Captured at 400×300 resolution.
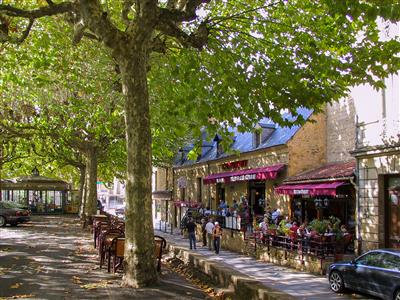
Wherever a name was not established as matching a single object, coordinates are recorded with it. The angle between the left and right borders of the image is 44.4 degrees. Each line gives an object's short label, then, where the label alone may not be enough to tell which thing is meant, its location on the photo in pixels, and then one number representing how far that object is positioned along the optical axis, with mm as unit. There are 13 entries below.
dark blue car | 11211
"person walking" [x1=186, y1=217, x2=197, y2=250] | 24119
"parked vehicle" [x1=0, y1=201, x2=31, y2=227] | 30672
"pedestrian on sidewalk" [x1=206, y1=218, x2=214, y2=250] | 23605
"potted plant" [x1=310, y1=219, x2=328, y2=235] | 17078
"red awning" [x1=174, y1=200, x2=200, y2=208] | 35438
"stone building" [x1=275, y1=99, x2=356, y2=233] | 19625
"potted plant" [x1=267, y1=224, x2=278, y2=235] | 19908
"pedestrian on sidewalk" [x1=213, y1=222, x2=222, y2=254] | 22797
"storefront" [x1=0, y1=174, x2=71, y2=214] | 43438
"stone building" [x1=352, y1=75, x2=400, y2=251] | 16234
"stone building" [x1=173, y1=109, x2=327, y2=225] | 24797
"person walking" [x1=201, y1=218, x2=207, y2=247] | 26453
